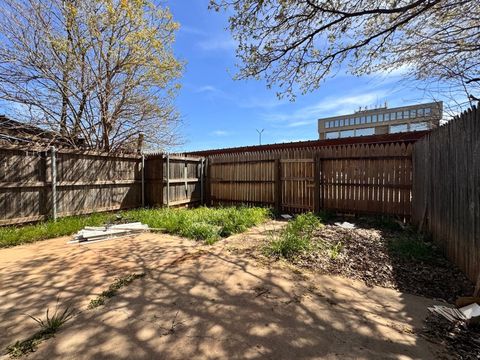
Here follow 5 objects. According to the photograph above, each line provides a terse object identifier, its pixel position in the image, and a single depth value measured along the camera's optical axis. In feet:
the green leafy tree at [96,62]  24.84
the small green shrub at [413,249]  12.48
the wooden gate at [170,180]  27.99
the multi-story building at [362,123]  78.23
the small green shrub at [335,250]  12.79
